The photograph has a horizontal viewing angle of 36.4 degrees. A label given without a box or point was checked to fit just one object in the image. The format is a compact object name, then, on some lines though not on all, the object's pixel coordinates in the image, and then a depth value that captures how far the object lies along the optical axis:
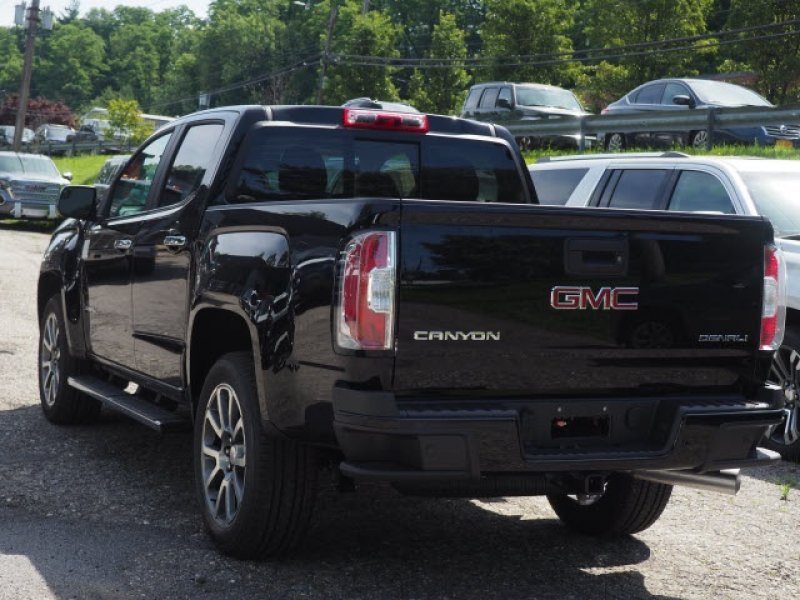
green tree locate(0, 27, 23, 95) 138.75
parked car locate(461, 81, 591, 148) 27.61
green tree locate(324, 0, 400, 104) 56.50
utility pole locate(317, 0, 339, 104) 51.97
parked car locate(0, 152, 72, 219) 27.56
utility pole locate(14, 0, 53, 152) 41.53
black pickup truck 4.21
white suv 8.01
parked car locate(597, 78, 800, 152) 20.58
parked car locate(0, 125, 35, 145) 77.55
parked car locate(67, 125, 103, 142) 67.70
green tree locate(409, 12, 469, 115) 56.22
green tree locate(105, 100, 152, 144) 59.28
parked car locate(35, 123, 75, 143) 71.88
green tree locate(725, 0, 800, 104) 33.97
